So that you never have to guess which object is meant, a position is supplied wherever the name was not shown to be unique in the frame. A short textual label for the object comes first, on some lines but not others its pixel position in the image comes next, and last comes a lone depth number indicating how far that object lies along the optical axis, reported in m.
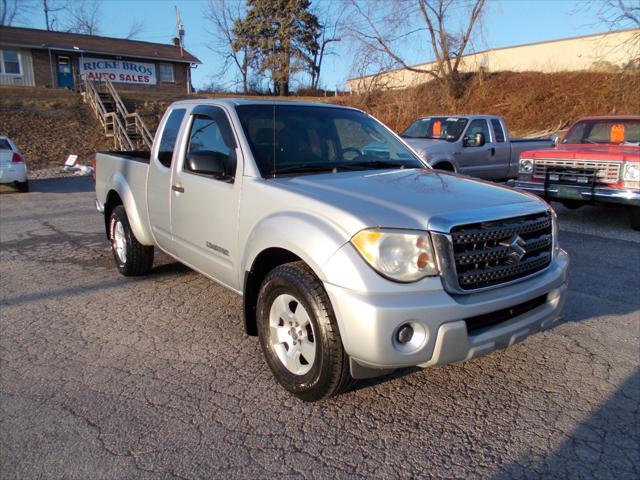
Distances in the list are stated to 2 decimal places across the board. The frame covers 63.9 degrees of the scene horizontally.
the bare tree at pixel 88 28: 55.97
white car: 12.83
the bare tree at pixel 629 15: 18.36
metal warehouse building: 26.77
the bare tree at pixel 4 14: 48.61
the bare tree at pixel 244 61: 48.31
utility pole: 41.54
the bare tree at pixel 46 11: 54.56
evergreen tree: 45.81
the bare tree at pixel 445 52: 26.55
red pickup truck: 7.62
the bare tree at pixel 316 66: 48.30
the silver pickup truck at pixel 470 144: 10.80
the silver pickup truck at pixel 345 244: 2.65
